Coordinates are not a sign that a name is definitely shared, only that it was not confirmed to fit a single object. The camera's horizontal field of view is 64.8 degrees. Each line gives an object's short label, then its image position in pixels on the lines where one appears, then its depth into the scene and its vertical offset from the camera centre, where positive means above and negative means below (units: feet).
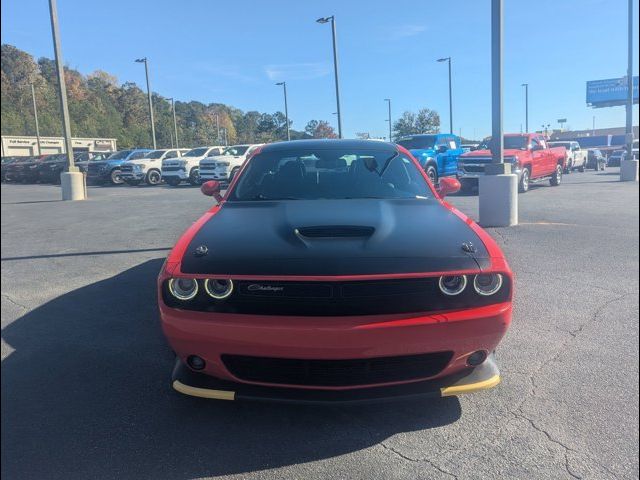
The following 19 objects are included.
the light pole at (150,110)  86.07 +11.35
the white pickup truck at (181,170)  74.08 +0.28
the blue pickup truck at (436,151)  54.34 +0.81
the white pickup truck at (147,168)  78.48 +0.94
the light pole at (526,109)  176.26 +16.01
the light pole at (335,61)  71.67 +14.43
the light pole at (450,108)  113.50 +10.95
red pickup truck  49.11 -0.52
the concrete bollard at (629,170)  62.95 -2.74
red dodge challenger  7.85 -2.35
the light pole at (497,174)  28.71 -1.11
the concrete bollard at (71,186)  51.96 -0.85
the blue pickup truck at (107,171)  82.64 +0.82
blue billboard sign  187.89 +21.11
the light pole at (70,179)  51.44 -0.16
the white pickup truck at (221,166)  66.74 +0.54
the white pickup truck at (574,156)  83.25 -0.93
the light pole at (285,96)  102.47 +14.02
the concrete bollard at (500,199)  29.40 -2.56
